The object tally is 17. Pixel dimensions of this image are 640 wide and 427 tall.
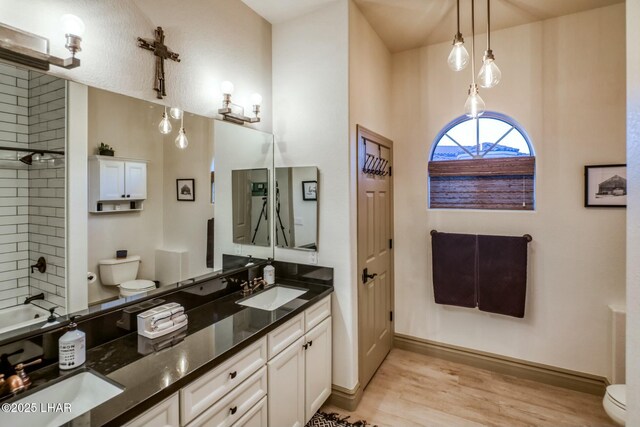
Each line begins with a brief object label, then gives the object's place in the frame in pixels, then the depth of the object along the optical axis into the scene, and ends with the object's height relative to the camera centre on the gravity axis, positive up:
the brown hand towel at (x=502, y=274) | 2.76 -0.56
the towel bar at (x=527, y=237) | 2.76 -0.22
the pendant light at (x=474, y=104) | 1.94 +0.66
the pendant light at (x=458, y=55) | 1.76 +0.88
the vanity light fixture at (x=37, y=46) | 1.24 +0.69
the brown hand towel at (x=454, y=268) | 2.96 -0.54
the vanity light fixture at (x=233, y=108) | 2.23 +0.78
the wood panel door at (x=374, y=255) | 2.58 -0.39
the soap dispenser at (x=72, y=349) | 1.28 -0.56
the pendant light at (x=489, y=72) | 1.75 +0.78
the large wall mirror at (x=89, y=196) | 1.31 +0.09
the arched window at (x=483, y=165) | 2.85 +0.44
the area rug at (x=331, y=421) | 2.23 -1.50
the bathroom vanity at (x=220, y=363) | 1.19 -0.65
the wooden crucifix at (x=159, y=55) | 1.81 +0.92
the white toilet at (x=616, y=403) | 1.89 -1.20
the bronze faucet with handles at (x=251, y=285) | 2.34 -0.56
